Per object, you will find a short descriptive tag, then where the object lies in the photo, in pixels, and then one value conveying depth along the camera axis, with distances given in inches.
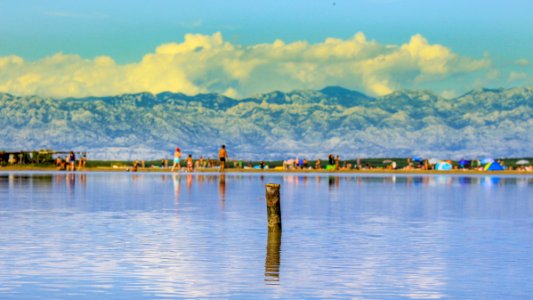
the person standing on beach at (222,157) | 4596.5
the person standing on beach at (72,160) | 4959.2
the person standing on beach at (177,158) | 4867.1
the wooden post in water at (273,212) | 1528.1
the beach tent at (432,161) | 6421.3
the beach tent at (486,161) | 6289.4
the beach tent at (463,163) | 6299.2
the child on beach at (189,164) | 5019.7
